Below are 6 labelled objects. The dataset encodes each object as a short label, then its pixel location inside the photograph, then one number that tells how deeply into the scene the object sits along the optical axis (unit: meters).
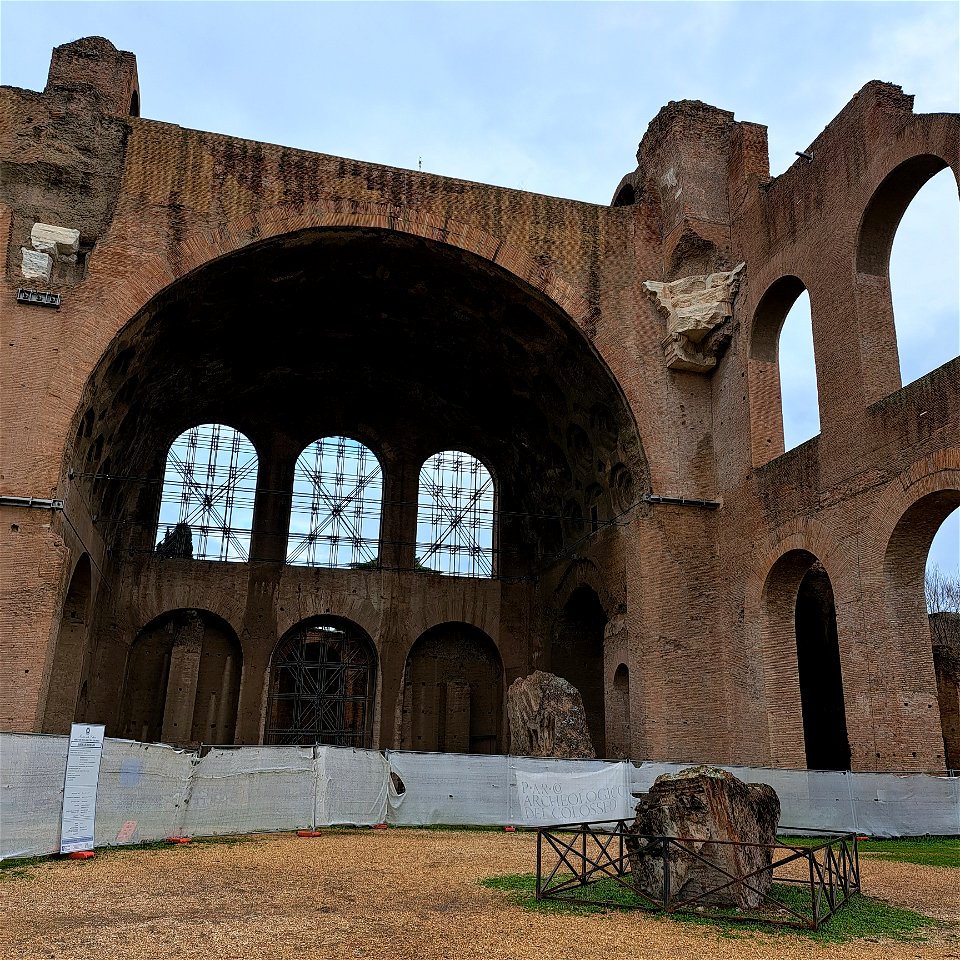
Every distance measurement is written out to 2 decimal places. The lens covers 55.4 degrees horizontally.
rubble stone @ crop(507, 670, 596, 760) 15.70
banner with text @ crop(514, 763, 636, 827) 12.02
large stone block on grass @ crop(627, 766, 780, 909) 6.55
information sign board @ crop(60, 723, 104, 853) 8.86
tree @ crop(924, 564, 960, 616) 41.66
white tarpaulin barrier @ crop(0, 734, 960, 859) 9.98
